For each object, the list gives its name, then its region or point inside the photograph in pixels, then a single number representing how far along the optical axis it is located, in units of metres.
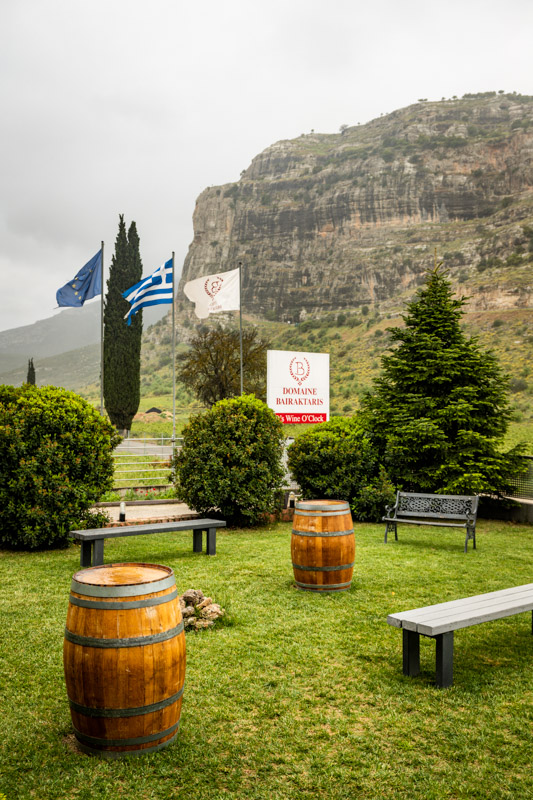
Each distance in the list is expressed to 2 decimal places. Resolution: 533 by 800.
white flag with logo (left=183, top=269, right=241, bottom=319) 17.67
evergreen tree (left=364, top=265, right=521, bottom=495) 12.34
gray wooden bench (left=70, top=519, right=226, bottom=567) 7.52
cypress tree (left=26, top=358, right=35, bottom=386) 47.28
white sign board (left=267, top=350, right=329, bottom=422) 15.41
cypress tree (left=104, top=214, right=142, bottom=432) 36.75
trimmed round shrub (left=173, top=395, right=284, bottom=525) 10.74
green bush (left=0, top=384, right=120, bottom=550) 8.56
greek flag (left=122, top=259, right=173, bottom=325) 17.06
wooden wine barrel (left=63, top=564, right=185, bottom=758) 3.03
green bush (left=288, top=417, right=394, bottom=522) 12.03
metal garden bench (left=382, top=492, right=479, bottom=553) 10.01
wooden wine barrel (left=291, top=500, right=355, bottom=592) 6.22
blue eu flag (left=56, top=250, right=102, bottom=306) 17.58
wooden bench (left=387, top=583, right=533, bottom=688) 4.07
